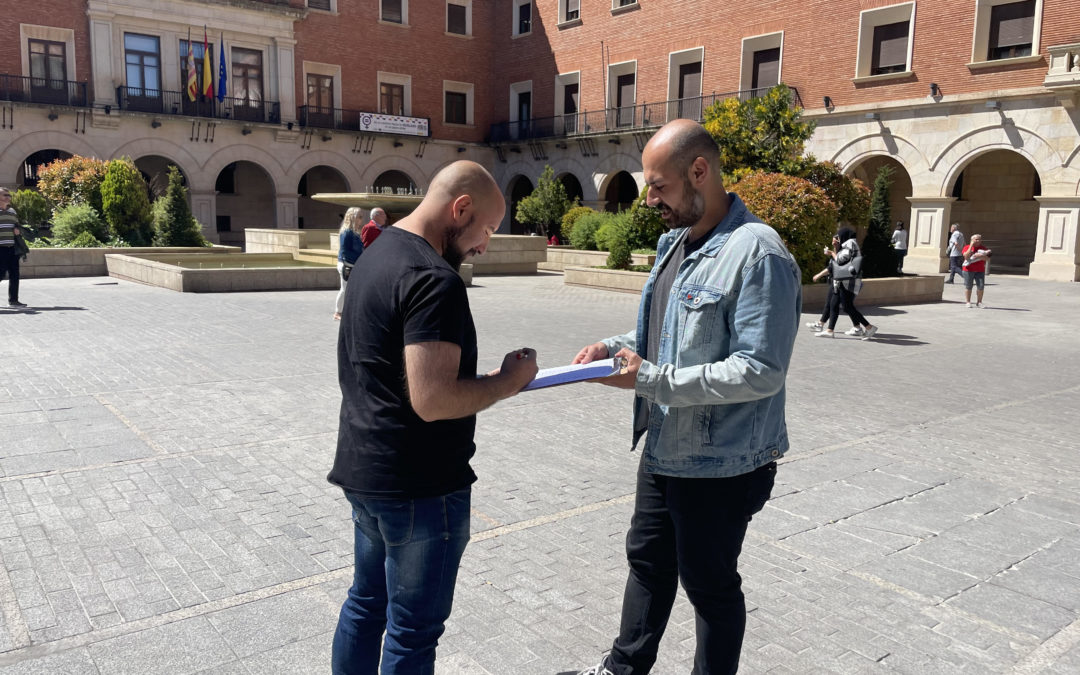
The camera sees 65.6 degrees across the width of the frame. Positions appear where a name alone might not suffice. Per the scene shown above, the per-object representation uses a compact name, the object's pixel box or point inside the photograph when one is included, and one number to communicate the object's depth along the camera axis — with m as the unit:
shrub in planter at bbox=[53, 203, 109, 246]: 19.77
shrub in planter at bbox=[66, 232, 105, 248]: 19.45
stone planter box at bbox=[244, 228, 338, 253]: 23.33
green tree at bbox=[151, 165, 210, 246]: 21.50
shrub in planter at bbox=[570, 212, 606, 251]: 23.86
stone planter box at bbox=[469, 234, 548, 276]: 21.78
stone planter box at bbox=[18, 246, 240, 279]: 17.53
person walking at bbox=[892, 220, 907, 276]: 22.80
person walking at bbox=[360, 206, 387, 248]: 10.98
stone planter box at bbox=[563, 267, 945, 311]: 14.83
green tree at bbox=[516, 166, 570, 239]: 29.03
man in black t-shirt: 2.00
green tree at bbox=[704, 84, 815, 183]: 17.31
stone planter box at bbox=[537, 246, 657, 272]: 19.77
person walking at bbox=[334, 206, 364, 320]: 10.86
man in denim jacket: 2.30
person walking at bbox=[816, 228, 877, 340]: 11.21
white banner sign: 34.06
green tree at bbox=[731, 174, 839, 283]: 14.41
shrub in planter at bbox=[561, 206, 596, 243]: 27.25
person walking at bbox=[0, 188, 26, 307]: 11.48
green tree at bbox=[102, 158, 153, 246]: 20.86
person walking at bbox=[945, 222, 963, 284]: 21.97
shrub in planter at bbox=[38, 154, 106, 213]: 21.19
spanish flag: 30.14
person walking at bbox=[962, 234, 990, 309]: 15.66
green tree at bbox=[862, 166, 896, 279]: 17.86
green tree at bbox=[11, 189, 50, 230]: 20.55
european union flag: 30.15
